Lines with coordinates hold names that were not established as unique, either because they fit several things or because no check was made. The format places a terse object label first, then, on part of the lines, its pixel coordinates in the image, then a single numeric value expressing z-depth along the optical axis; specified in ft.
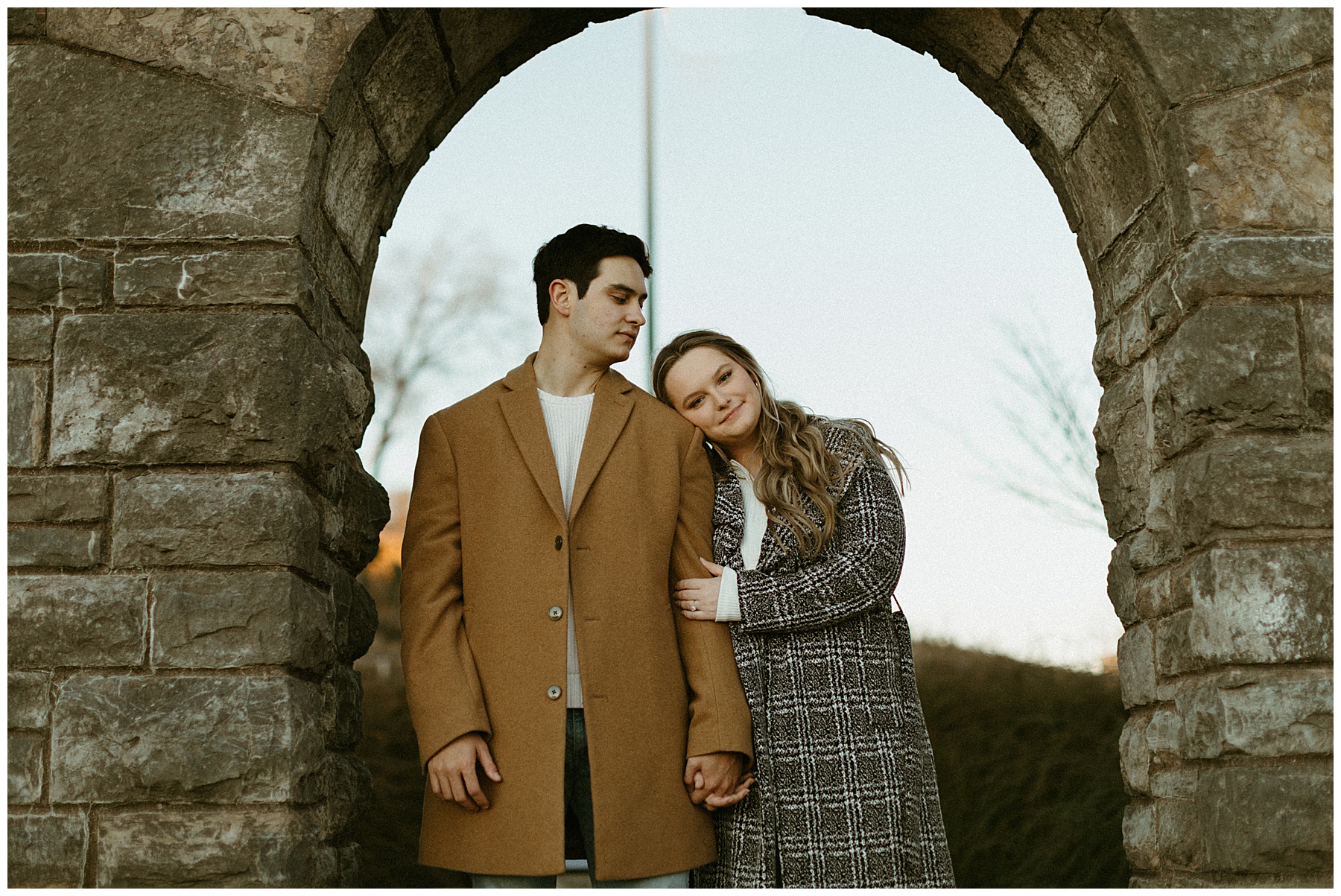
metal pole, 19.34
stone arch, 7.95
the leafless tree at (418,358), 25.36
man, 8.54
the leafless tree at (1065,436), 24.26
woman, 8.88
